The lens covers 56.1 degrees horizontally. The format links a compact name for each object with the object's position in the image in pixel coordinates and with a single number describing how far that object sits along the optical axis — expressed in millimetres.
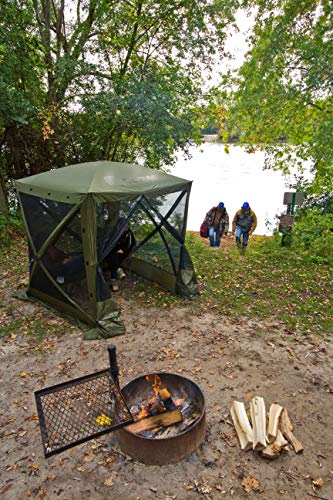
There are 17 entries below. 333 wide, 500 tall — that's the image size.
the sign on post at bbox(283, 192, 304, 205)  8000
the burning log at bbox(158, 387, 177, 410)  2954
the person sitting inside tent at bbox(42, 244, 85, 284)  4828
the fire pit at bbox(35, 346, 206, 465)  2625
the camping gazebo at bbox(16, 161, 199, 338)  4469
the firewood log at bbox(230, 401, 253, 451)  2852
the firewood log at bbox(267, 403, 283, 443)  2877
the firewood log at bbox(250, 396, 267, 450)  2805
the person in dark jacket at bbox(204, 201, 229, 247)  8664
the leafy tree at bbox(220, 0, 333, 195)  6684
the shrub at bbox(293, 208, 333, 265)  7722
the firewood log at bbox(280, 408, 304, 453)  2855
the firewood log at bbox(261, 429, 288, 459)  2729
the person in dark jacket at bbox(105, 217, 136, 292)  5891
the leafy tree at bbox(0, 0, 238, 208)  7559
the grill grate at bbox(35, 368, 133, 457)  2471
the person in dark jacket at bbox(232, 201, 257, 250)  8461
